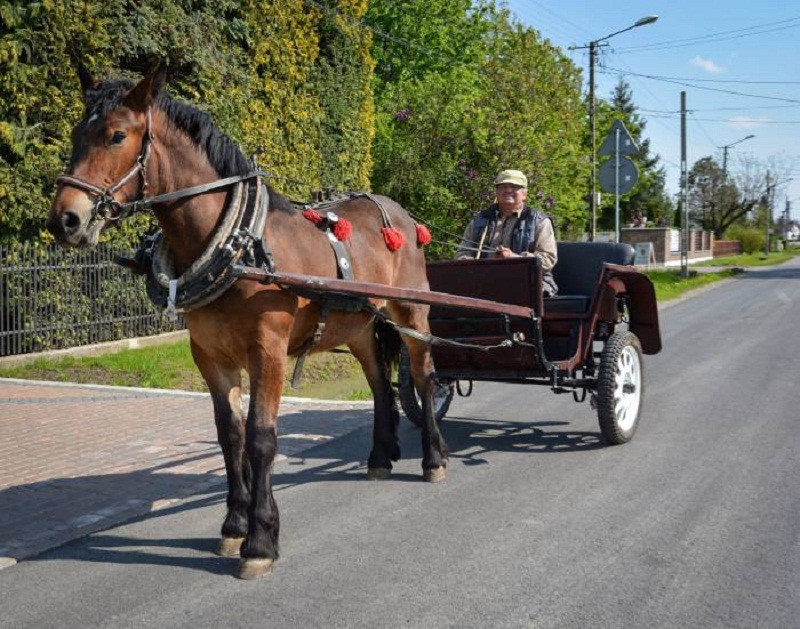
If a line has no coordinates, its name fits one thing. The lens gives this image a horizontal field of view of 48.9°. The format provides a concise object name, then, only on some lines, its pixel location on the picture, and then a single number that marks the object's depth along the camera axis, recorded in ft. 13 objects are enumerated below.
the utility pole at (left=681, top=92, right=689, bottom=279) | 102.50
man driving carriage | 23.09
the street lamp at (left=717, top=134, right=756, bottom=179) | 242.74
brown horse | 13.30
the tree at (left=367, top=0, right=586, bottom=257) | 63.72
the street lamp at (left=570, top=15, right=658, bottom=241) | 78.02
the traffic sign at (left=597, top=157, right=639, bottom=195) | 54.54
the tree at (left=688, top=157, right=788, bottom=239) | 248.32
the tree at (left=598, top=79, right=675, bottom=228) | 204.44
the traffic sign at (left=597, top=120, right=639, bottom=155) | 55.21
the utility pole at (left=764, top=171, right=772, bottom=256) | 235.07
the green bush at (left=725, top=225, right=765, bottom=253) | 236.22
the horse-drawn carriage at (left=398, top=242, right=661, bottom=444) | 21.81
